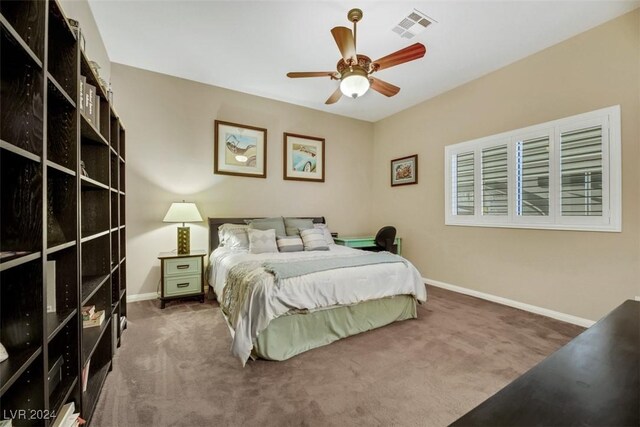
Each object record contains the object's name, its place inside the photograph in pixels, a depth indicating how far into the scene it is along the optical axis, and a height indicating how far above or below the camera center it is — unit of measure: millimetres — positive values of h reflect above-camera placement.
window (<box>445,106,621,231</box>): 2666 +406
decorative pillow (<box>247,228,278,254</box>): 3344 -372
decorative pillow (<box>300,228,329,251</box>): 3629 -389
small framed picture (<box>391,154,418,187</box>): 4652 +720
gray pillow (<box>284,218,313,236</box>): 4024 -207
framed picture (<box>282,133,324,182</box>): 4613 +927
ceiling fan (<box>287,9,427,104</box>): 2219 +1295
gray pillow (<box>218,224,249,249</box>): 3510 -323
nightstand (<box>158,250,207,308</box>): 3236 -782
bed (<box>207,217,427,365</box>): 2092 -758
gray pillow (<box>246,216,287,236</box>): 3842 -184
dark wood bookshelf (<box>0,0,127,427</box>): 920 -28
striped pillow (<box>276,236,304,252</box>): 3512 -424
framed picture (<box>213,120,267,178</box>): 4047 +932
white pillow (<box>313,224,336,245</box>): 4012 -336
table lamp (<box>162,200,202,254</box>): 3363 -74
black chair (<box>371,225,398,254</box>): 4406 -431
